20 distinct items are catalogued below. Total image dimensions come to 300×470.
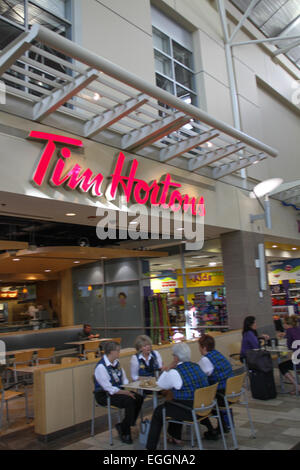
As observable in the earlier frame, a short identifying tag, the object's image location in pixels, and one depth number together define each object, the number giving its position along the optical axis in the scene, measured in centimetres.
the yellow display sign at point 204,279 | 1098
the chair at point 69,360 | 656
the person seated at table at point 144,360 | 550
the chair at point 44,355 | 913
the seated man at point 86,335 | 1176
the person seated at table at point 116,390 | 488
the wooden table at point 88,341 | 1057
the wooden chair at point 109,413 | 490
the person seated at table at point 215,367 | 486
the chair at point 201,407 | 419
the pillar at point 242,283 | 1007
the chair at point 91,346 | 1057
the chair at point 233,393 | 457
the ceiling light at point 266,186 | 952
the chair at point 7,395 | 568
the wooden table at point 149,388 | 450
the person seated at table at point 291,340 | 702
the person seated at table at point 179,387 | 434
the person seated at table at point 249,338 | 696
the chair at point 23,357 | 848
